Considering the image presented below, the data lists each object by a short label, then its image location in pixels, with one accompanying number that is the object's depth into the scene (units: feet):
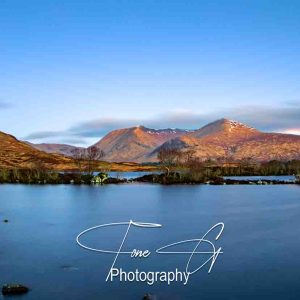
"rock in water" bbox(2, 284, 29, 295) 50.39
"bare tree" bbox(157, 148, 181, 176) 298.17
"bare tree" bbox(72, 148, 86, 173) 324.88
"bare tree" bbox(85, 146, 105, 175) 304.22
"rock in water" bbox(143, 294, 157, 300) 48.64
